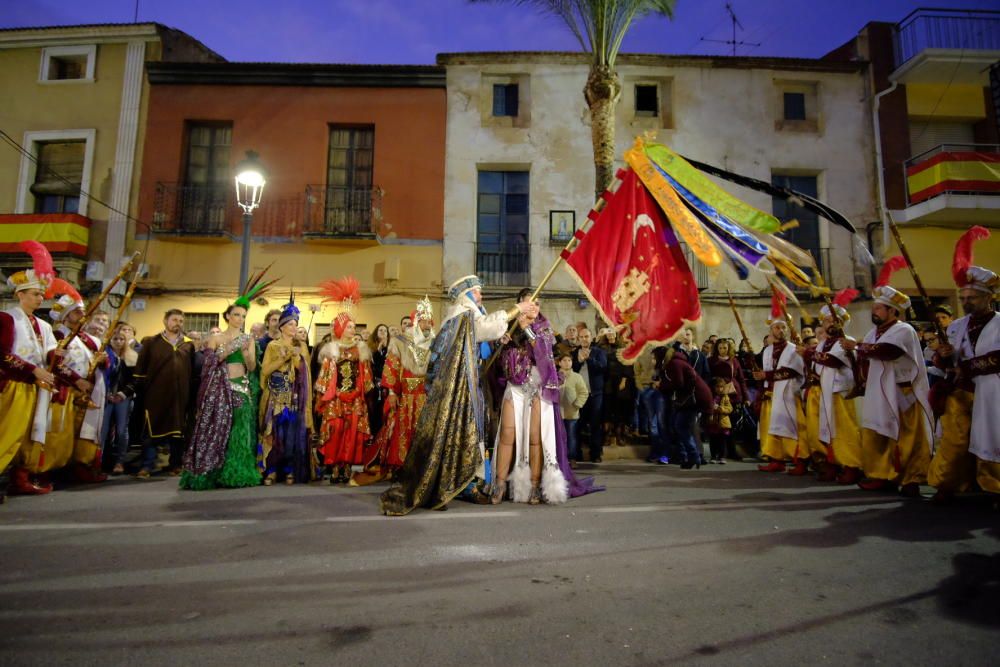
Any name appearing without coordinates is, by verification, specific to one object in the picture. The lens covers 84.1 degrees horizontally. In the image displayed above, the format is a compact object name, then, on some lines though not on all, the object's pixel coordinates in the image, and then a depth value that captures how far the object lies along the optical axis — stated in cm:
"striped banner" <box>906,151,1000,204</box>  1609
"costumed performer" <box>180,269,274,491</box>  582
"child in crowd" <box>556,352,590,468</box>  797
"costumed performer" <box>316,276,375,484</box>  640
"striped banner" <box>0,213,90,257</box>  1560
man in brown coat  688
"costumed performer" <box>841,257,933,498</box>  561
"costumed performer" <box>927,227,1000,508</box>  488
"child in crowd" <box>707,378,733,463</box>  852
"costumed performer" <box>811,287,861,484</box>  637
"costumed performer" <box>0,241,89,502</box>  522
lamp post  997
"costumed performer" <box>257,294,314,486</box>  626
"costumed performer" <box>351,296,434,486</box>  641
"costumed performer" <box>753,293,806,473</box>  734
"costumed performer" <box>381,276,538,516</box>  485
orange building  1619
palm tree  1116
